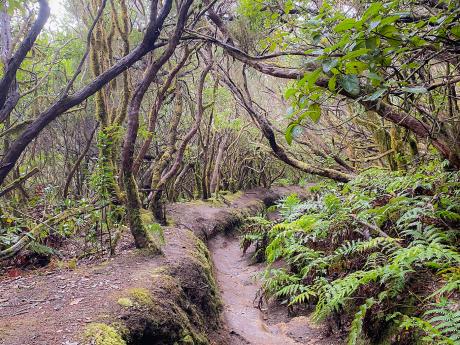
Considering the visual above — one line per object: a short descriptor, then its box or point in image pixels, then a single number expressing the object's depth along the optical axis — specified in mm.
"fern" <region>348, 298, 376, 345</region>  3547
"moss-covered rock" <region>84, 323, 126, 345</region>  3295
